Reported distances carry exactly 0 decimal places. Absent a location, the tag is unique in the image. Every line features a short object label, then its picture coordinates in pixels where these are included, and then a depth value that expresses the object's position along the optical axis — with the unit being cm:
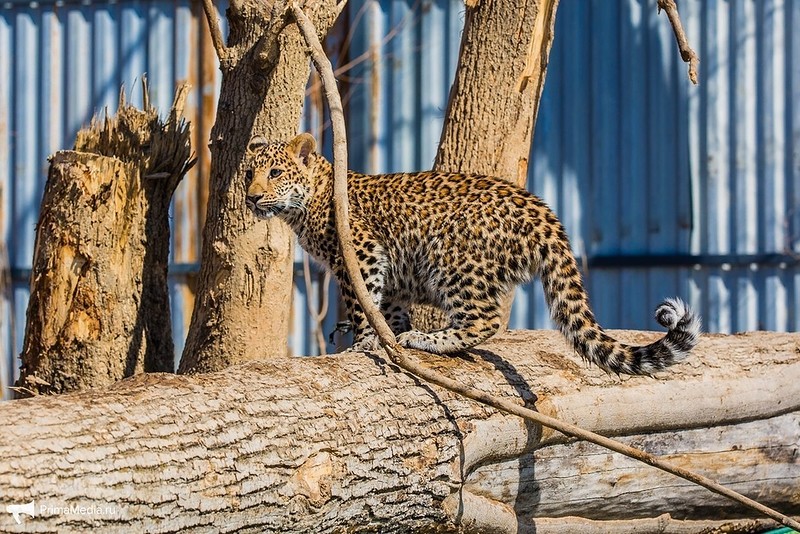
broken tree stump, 1191
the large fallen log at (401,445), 770
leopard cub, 1059
